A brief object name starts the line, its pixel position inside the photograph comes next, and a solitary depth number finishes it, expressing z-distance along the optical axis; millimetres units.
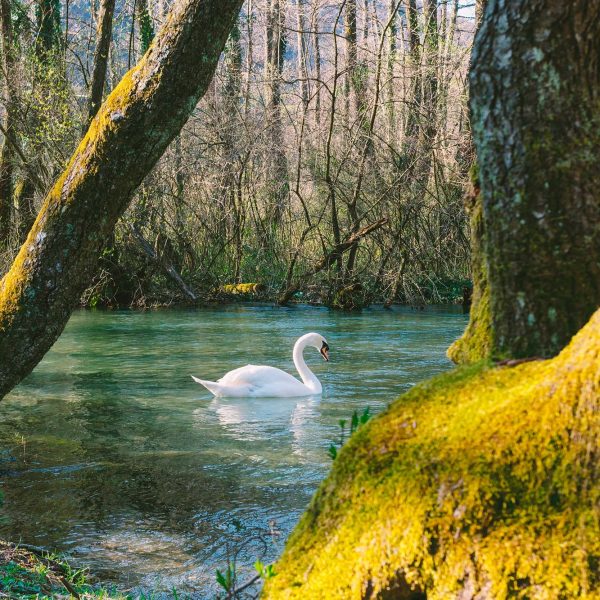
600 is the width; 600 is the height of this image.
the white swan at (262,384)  12141
